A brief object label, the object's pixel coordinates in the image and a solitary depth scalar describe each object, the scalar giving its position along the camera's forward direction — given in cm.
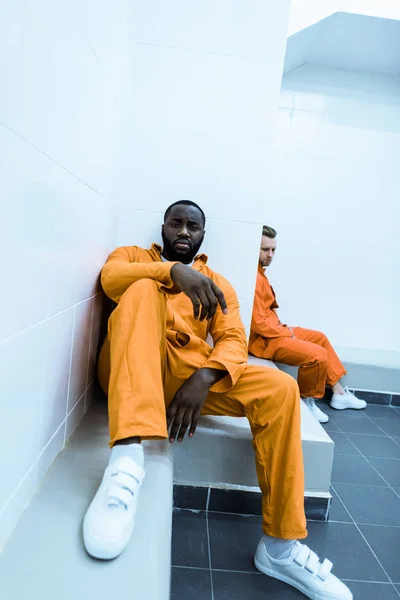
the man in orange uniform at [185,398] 107
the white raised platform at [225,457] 170
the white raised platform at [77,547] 82
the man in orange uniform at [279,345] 289
